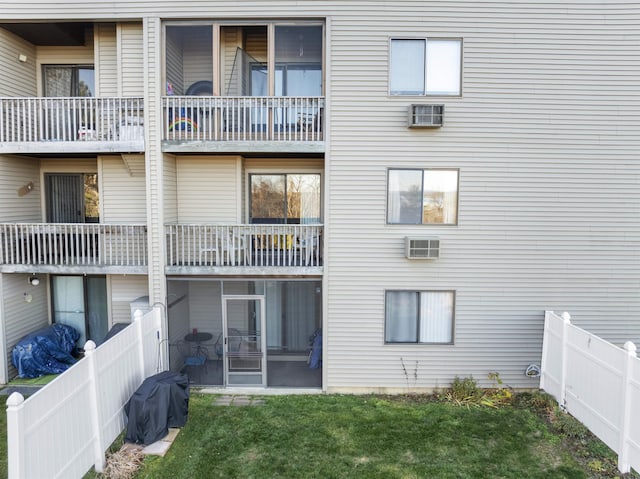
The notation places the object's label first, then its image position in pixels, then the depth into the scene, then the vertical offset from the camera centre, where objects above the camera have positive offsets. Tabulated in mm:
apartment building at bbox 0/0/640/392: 8430 +799
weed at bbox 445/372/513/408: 8438 -3776
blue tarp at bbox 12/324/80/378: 9227 -3275
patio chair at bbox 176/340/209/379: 9164 -3240
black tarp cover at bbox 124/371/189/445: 6598 -3254
